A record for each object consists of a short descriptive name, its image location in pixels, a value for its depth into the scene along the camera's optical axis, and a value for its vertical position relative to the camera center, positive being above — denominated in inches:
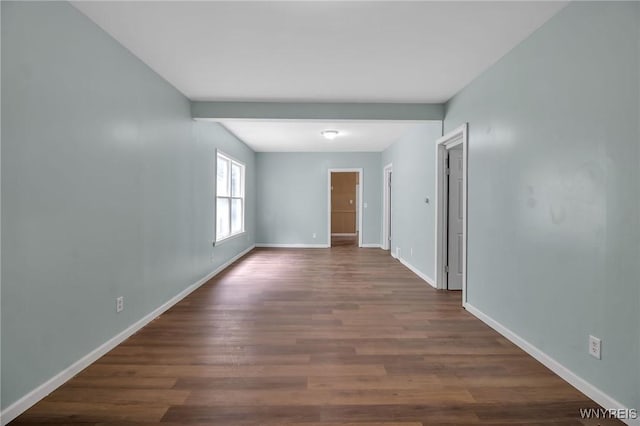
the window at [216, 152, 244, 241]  221.0 +5.6
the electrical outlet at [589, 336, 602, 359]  73.6 -32.4
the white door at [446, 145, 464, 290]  166.1 -8.7
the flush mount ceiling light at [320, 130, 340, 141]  228.7 +51.2
